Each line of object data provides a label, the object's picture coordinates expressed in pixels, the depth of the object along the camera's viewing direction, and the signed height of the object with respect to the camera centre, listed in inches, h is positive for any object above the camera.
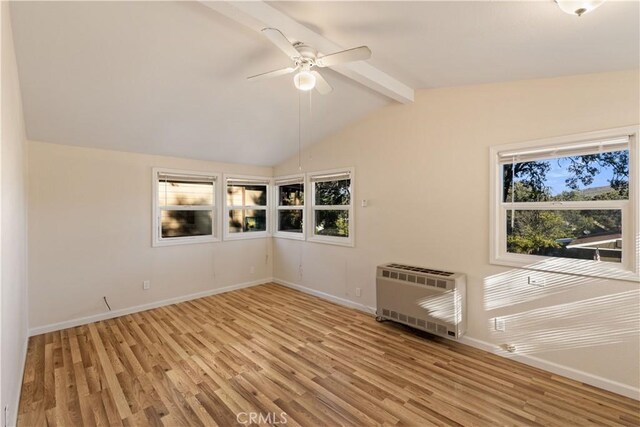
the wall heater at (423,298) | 113.4 -37.8
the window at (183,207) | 165.5 +3.4
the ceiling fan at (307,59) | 73.2 +43.1
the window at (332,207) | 167.5 +2.8
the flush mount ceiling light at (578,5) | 53.9 +39.9
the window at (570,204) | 88.6 +2.0
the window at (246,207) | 197.8 +3.6
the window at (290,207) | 200.1 +3.5
